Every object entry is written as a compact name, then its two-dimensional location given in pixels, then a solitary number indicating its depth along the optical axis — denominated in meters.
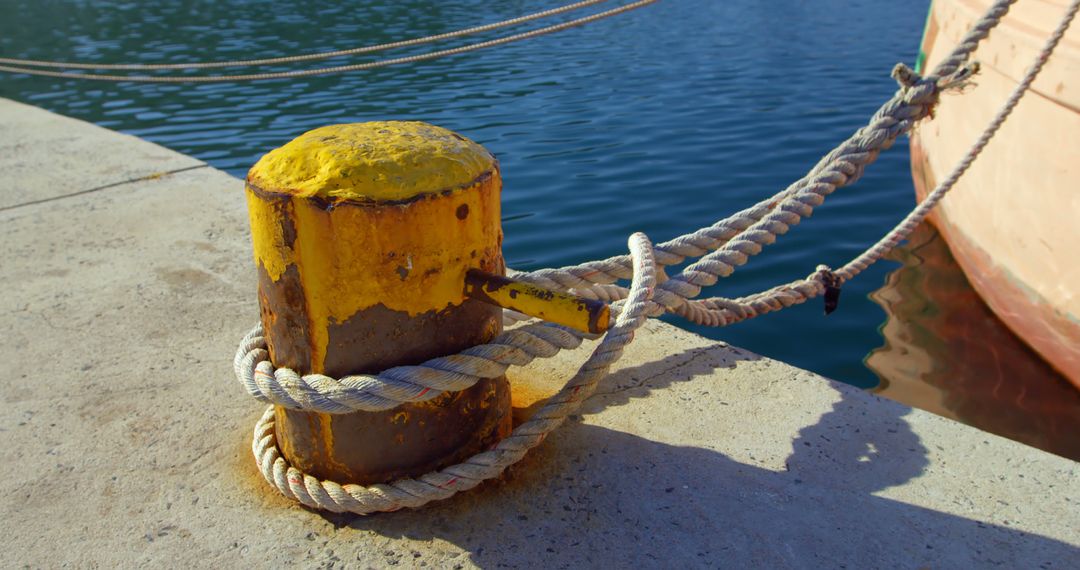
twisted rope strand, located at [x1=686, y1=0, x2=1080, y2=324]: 2.71
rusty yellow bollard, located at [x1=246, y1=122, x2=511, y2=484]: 1.60
